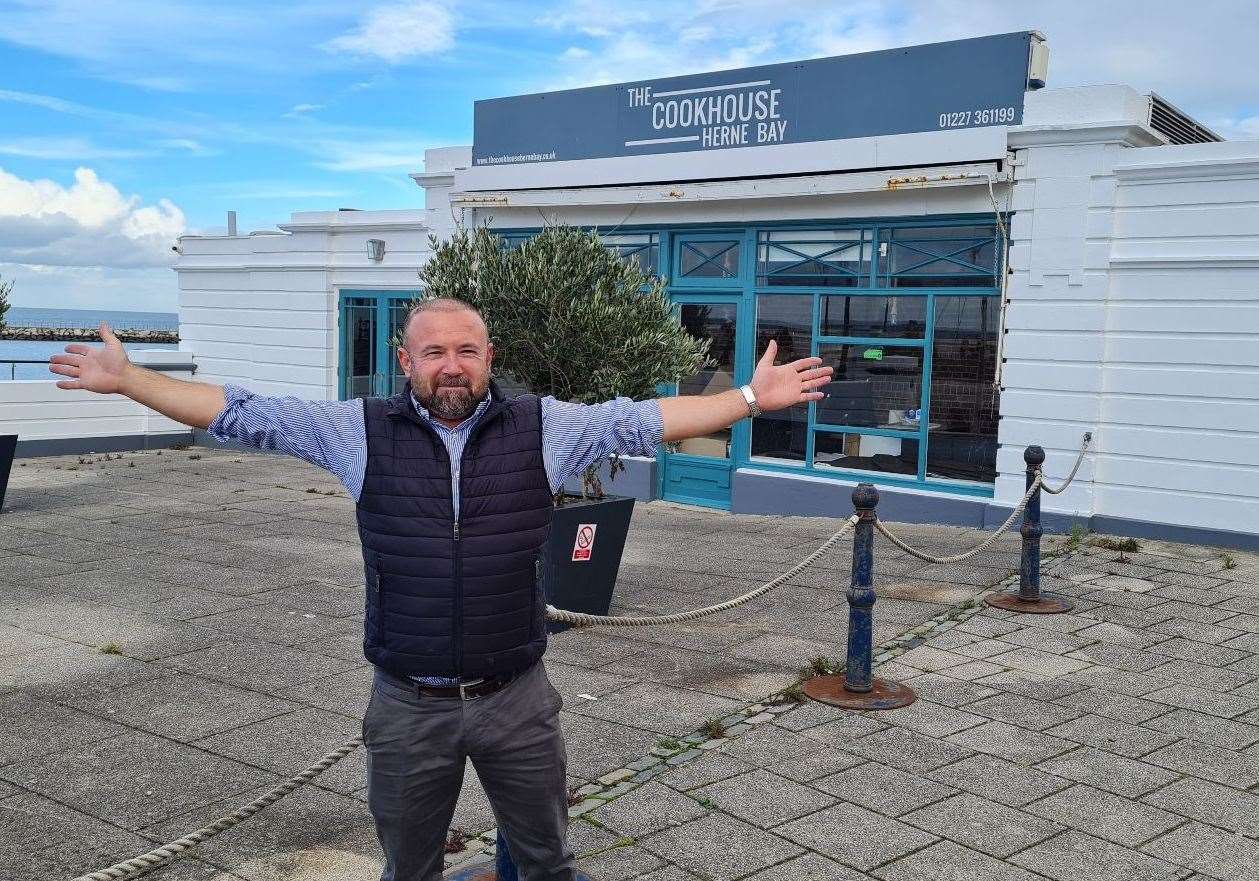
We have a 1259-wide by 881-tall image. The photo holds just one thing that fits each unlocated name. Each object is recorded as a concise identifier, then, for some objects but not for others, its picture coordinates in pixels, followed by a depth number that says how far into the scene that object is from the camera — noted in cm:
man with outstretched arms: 320
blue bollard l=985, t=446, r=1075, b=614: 819
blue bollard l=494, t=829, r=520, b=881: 374
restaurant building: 1022
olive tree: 782
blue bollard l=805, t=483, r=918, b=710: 605
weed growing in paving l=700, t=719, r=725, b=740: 557
